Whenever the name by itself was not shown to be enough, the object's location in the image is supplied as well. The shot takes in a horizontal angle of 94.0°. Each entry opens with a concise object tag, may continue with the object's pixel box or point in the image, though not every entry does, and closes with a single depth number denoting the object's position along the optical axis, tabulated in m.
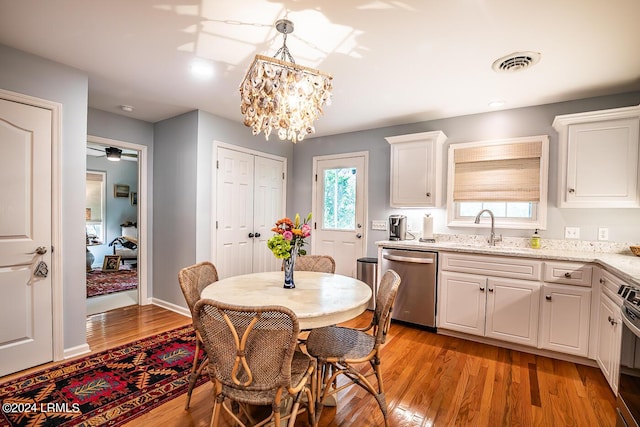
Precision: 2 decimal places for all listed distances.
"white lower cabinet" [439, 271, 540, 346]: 2.70
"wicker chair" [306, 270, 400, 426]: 1.65
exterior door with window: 4.27
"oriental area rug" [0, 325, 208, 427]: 1.80
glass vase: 1.94
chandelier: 1.70
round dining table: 1.49
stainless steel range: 1.46
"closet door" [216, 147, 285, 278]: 3.79
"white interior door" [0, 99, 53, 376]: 2.23
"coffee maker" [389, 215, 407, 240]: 3.69
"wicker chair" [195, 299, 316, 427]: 1.22
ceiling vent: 2.20
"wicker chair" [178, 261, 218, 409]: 1.83
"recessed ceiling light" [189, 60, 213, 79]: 2.45
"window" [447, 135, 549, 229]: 3.13
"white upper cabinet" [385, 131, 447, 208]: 3.48
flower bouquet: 1.90
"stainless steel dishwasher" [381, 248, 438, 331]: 3.17
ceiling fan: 5.15
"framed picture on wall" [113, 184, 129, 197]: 7.15
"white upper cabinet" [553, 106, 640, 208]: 2.55
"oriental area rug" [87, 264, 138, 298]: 4.65
